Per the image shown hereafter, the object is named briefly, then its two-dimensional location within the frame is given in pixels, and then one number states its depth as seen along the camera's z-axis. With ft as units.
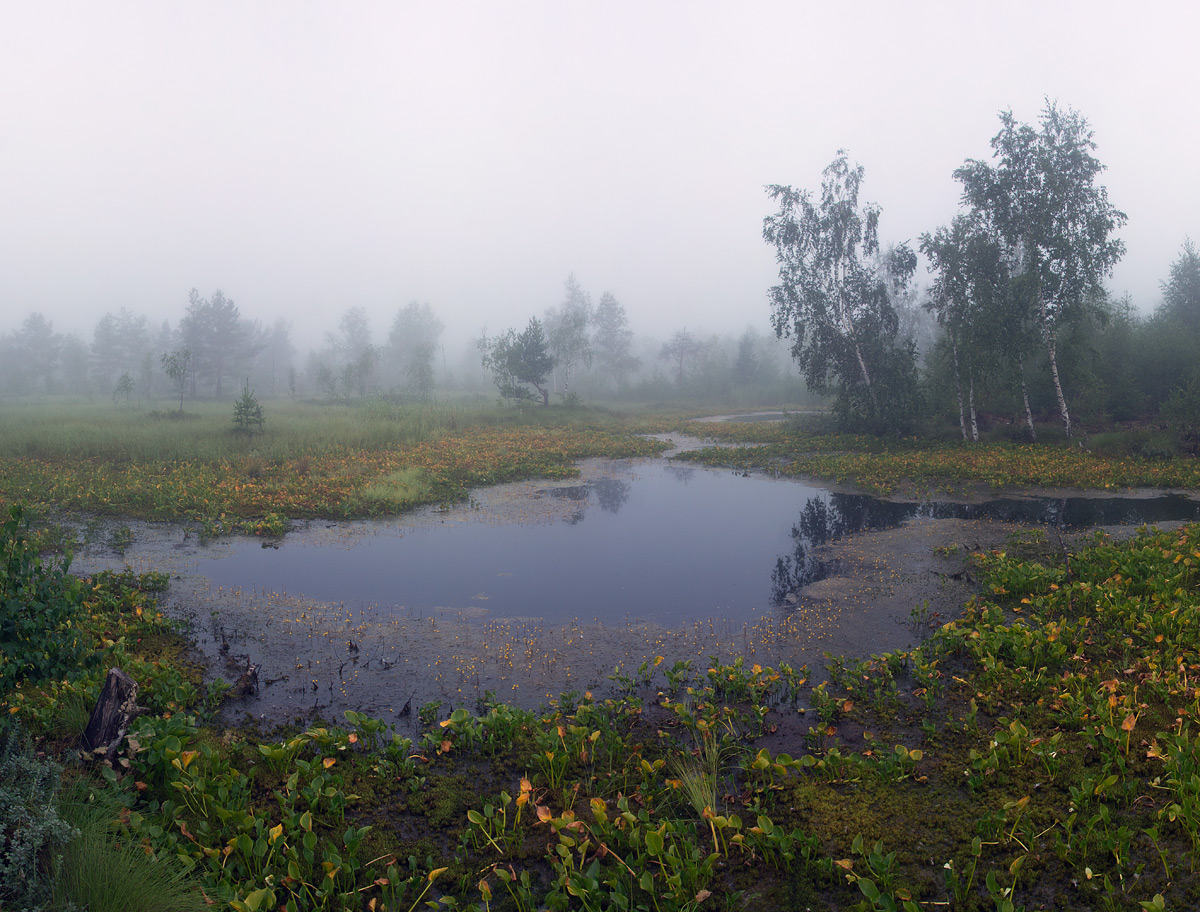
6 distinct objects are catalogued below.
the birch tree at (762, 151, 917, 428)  85.76
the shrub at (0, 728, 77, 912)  9.84
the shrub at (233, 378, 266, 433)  76.48
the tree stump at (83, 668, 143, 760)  15.46
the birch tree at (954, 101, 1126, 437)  69.56
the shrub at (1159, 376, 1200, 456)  62.44
